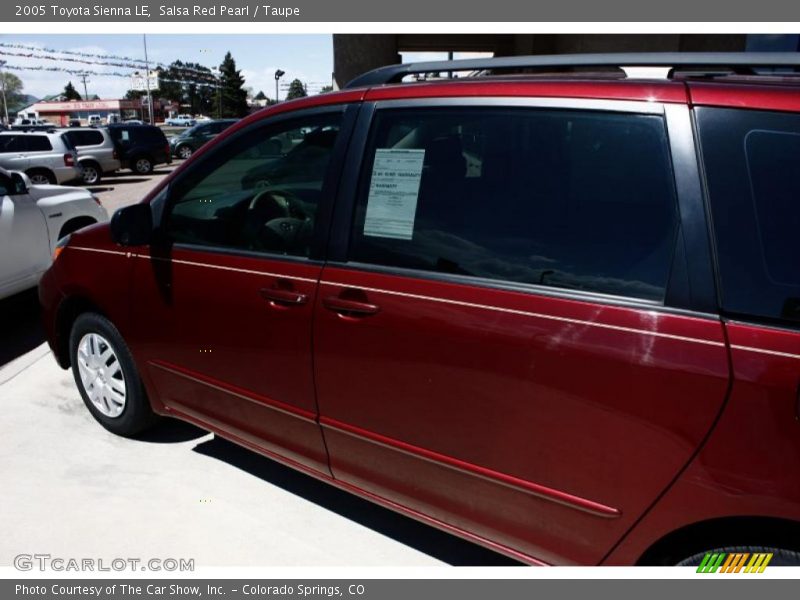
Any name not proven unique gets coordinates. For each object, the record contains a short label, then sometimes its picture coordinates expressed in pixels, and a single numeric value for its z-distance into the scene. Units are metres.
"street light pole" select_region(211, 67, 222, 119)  86.46
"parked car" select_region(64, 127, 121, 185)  18.36
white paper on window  2.20
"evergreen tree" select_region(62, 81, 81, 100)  125.56
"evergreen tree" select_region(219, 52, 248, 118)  90.94
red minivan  1.61
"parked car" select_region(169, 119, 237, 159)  25.92
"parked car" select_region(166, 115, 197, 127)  69.81
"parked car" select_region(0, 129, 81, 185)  14.91
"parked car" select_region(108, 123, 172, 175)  20.67
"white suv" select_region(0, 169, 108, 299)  5.31
